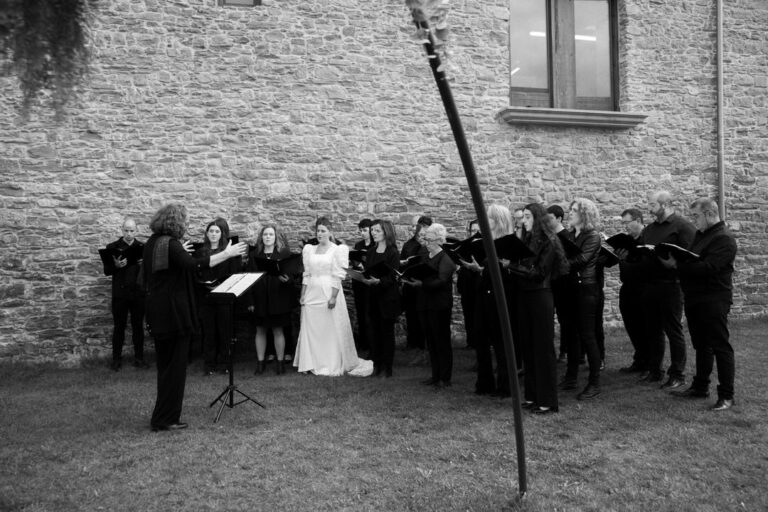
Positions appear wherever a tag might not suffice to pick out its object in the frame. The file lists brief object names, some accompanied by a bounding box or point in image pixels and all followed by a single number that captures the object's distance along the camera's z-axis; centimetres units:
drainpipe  1241
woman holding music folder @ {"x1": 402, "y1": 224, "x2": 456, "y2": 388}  770
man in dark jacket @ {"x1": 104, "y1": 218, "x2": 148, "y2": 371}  932
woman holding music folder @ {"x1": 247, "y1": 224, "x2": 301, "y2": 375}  901
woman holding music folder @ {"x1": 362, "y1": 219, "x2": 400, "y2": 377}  834
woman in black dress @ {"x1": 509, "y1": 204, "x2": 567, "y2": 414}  626
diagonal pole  348
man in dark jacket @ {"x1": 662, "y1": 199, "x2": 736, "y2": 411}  612
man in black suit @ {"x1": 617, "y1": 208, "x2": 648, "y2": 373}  776
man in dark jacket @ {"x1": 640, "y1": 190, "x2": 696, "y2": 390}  721
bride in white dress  891
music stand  625
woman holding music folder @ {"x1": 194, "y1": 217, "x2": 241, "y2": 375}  888
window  1227
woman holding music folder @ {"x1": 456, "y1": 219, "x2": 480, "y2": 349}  878
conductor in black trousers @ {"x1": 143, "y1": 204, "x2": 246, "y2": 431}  593
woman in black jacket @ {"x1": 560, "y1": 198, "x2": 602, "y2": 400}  700
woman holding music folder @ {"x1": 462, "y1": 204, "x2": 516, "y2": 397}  675
